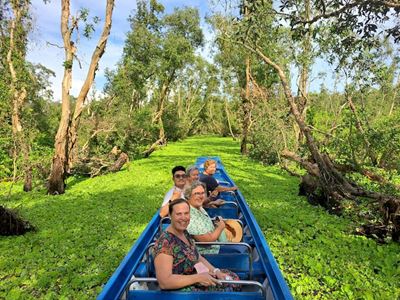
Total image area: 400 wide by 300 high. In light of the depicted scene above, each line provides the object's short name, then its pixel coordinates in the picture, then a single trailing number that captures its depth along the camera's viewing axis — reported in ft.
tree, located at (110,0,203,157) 79.61
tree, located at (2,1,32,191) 37.58
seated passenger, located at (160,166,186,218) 19.61
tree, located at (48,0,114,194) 36.91
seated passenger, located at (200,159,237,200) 24.29
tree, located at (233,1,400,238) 19.95
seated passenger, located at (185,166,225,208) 21.16
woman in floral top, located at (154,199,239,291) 10.23
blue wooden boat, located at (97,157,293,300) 10.62
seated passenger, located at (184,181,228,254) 14.16
